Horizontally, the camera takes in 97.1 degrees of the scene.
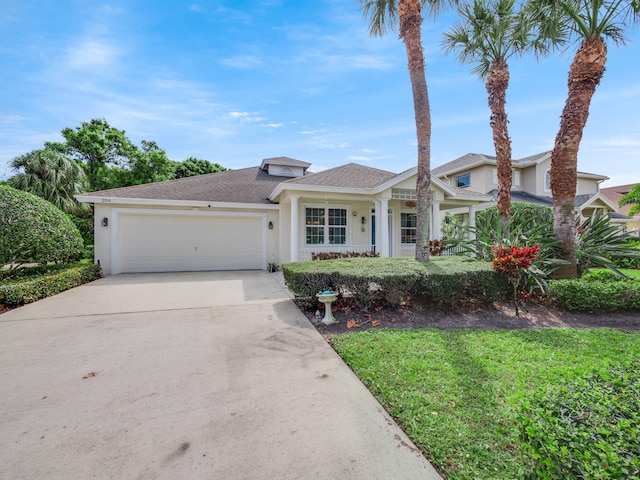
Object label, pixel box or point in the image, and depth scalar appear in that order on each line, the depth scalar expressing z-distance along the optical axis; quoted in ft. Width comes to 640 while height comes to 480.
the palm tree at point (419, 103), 24.47
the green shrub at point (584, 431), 4.13
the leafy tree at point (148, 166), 65.16
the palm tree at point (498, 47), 29.63
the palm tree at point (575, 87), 21.47
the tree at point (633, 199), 51.75
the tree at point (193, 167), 86.99
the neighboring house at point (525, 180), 57.26
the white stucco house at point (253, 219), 34.83
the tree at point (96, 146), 65.51
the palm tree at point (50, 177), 49.16
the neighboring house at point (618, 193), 103.08
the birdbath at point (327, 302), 17.35
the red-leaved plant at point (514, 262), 18.19
